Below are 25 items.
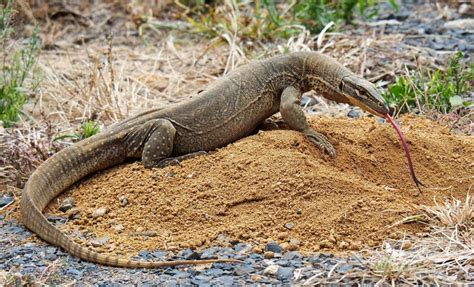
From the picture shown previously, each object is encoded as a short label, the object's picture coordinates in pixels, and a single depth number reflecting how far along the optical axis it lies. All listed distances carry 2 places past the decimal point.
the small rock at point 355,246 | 10.09
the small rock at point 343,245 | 10.12
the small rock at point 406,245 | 10.01
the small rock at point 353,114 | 15.33
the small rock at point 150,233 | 10.82
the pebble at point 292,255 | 9.82
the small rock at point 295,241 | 10.21
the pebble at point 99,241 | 10.62
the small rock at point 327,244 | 10.16
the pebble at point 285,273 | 9.23
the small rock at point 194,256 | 9.92
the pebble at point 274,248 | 10.05
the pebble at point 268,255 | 9.87
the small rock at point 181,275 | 9.44
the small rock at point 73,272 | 9.67
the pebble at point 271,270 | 9.34
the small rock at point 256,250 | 10.03
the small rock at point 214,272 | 9.48
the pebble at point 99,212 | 11.50
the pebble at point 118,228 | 11.04
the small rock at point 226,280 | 9.17
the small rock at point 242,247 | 10.12
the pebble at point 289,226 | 10.62
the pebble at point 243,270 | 9.41
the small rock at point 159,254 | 10.05
